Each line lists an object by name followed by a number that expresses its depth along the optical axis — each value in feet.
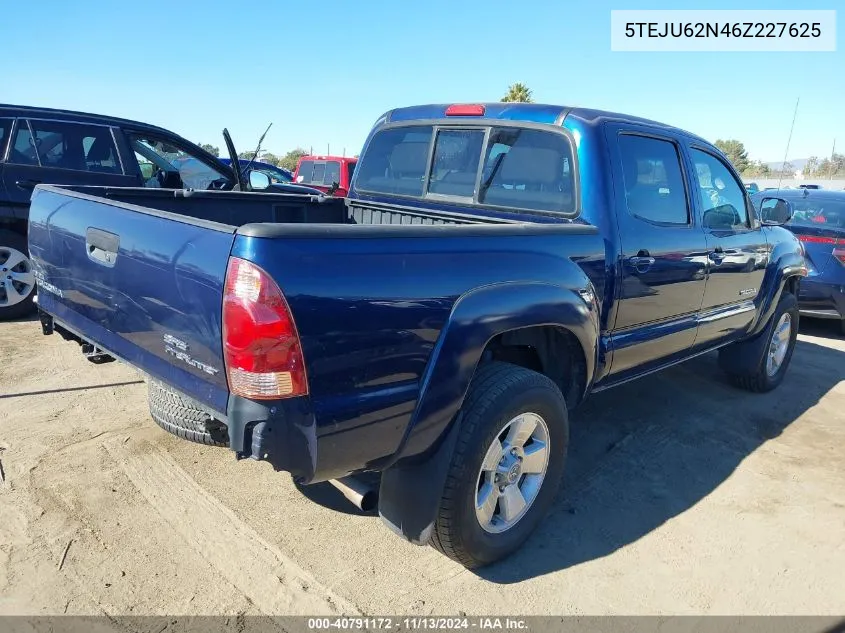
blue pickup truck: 6.36
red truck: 42.14
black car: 18.70
